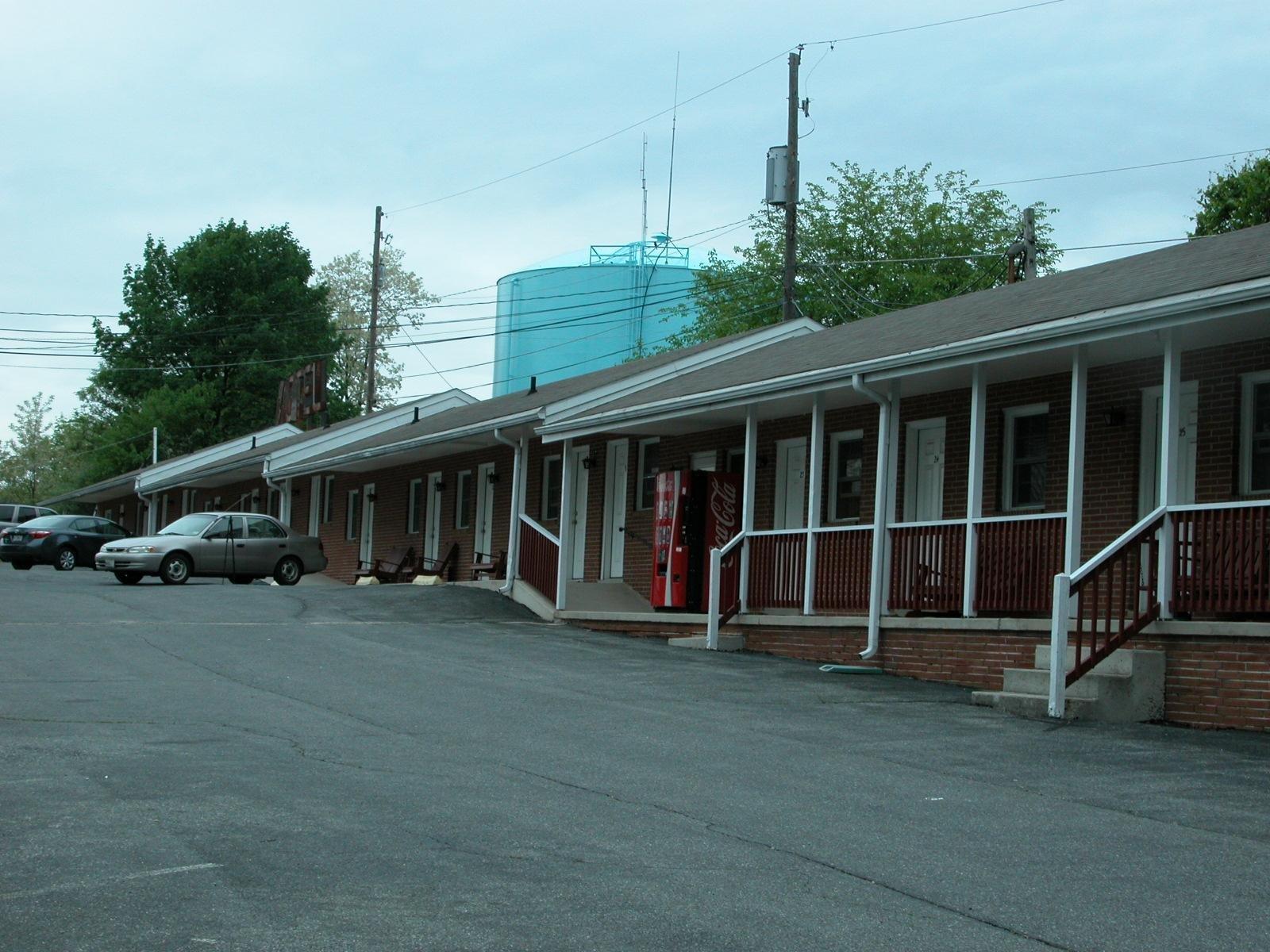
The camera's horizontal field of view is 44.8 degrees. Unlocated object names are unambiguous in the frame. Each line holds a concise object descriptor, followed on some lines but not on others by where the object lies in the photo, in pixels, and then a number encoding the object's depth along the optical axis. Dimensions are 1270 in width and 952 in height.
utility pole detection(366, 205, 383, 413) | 47.88
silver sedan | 29.53
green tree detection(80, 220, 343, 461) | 64.75
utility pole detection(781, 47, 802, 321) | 34.38
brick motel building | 12.98
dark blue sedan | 38.66
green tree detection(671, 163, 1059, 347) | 51.09
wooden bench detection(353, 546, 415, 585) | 33.00
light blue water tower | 55.34
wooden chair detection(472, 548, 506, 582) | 27.94
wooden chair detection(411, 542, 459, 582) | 31.22
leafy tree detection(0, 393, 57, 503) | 97.31
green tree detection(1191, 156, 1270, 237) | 33.31
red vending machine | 22.16
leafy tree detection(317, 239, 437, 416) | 74.31
